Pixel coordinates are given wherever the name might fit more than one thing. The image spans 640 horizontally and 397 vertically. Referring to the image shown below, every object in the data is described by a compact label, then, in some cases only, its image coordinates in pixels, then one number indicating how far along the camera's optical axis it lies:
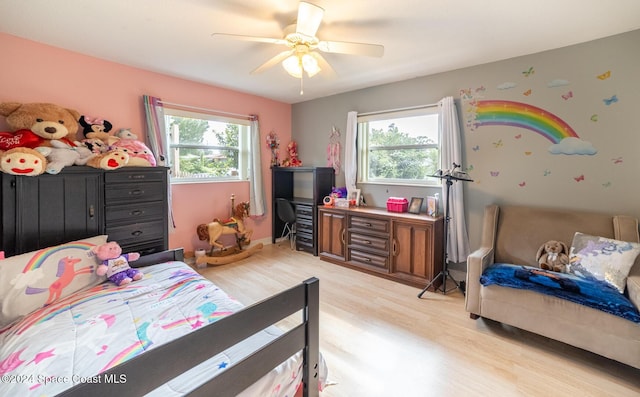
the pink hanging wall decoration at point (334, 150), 4.37
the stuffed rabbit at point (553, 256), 2.37
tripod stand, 2.91
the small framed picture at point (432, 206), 3.27
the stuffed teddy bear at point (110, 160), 2.53
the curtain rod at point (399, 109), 3.41
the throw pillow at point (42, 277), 1.63
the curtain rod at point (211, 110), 3.53
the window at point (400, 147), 3.53
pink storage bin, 3.54
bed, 0.85
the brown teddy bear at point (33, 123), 2.36
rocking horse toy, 3.78
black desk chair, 4.34
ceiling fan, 1.83
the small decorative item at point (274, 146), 4.71
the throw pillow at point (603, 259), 2.01
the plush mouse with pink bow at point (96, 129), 2.82
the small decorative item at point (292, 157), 4.81
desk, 4.23
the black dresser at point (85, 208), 2.16
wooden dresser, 3.10
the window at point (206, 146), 3.68
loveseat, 1.83
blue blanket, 1.82
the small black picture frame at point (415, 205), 3.47
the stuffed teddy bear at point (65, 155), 2.30
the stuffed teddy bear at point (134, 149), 2.83
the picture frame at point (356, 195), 4.07
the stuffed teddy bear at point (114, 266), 2.05
